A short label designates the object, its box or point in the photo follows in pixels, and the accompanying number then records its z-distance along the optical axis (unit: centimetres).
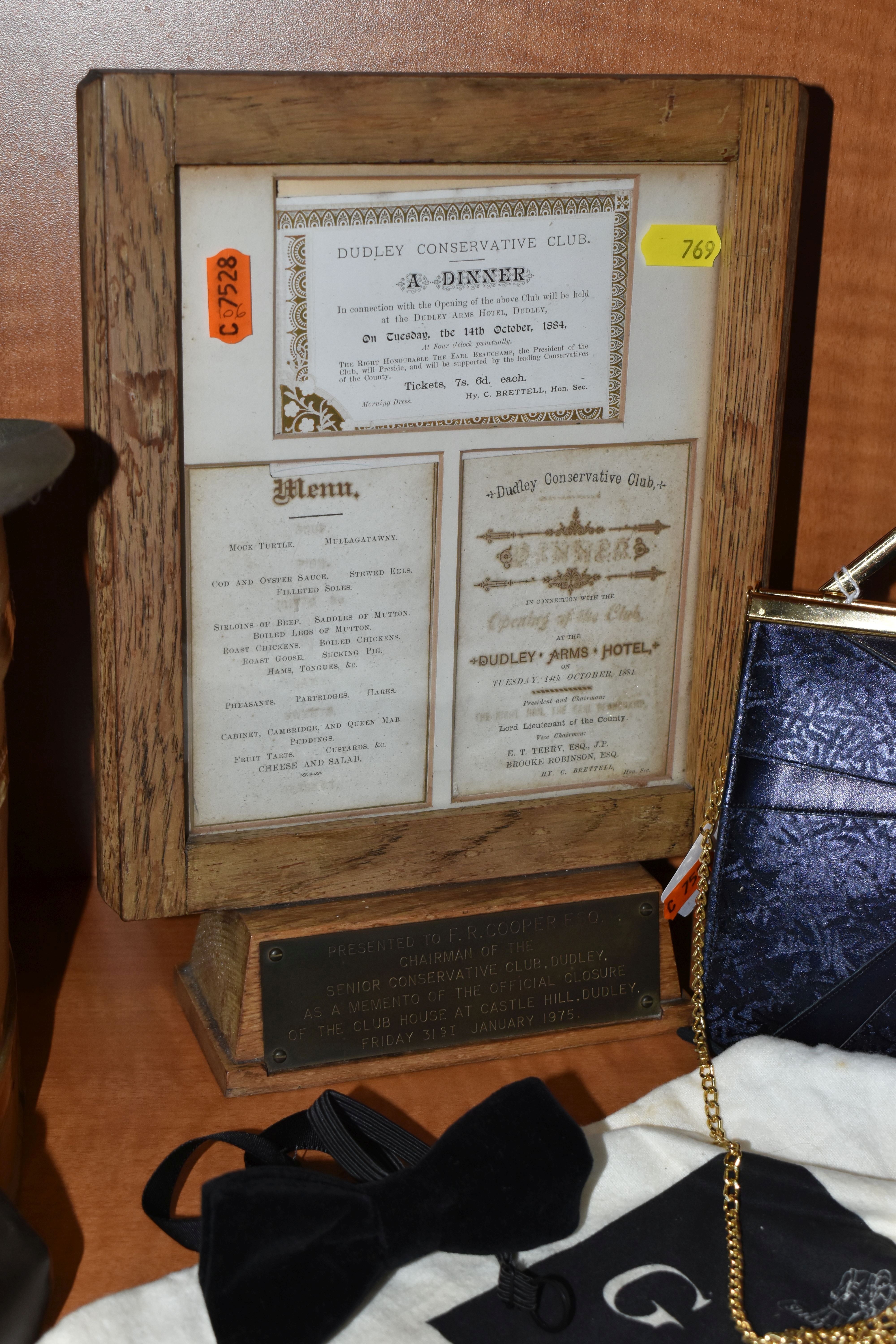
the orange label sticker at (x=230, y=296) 55
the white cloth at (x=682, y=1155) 48
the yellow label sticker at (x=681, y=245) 60
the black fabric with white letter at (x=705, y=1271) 49
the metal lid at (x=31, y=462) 45
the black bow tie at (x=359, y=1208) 47
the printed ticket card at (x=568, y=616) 62
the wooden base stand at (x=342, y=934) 62
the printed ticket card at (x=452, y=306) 56
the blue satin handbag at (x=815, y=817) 60
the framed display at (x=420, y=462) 54
